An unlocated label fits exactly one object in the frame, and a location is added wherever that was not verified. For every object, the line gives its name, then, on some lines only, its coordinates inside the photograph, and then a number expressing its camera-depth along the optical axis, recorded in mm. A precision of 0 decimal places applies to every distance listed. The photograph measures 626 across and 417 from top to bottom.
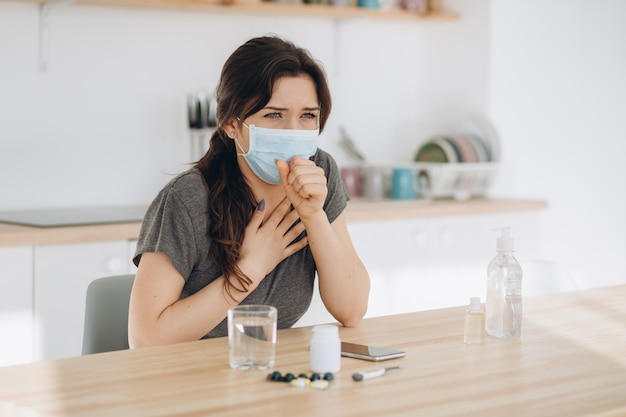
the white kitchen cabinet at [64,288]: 2789
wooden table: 1311
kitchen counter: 2758
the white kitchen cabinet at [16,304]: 2725
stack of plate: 3945
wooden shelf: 3436
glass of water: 1501
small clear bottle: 1744
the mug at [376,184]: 3949
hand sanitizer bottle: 1803
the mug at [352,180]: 3998
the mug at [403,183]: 3854
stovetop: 2908
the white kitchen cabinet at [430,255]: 3510
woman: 1844
